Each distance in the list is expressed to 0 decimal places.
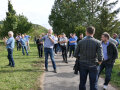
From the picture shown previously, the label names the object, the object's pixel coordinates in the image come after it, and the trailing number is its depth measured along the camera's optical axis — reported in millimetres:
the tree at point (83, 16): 23875
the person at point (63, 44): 8836
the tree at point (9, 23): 30328
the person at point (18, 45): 16453
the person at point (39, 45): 10344
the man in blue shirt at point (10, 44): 7070
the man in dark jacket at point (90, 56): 3293
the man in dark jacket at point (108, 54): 4406
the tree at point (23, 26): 32656
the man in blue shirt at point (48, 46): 6555
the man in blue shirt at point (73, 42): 9961
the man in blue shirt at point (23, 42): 12036
